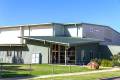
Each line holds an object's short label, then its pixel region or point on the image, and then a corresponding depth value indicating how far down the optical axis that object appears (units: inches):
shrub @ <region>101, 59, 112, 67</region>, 911.9
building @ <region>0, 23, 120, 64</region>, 1002.9
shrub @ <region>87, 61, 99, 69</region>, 771.9
